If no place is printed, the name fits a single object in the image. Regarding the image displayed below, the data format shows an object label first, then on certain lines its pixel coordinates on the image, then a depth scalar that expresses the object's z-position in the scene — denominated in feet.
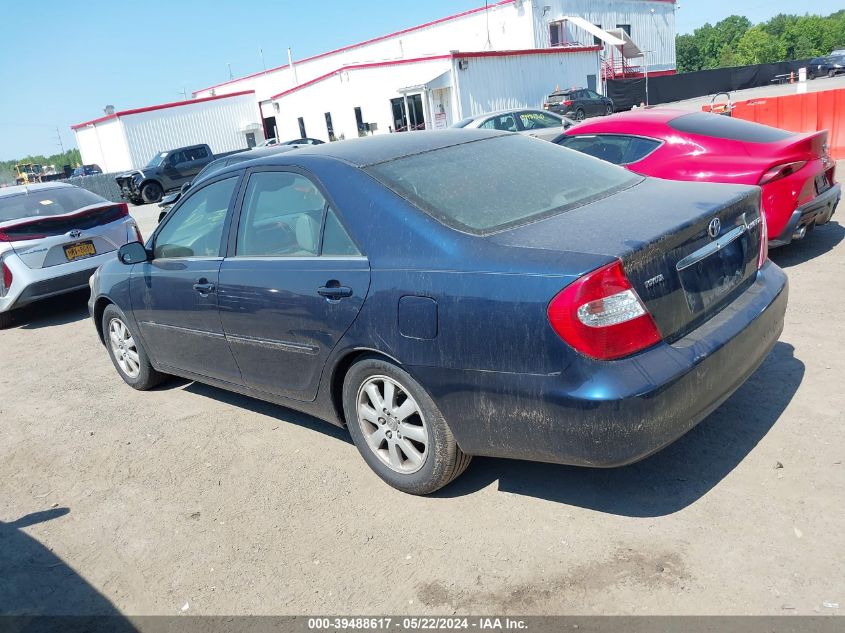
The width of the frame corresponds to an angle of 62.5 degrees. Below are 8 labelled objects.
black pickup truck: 87.66
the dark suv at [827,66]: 143.74
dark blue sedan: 8.77
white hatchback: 25.50
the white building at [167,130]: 123.75
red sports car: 18.58
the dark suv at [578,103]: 100.48
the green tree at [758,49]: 313.32
